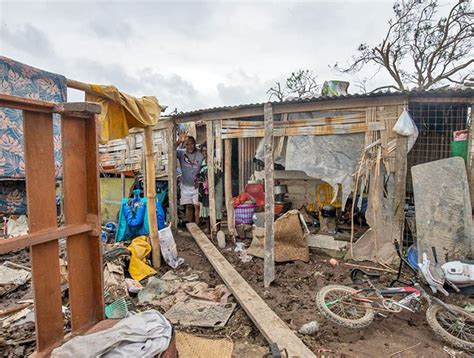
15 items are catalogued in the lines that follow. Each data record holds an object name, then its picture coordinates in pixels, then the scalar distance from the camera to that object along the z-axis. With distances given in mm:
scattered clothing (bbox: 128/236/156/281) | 5282
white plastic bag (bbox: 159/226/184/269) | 5863
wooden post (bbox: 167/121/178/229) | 8266
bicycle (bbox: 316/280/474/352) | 3377
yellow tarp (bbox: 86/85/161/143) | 3648
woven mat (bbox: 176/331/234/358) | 3318
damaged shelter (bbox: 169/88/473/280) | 5461
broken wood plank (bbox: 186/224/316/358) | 3229
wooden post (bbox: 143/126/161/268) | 5516
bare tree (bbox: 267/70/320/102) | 17312
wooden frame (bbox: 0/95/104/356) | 1955
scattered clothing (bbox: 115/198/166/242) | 6727
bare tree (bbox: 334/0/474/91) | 11055
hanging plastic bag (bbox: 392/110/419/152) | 5219
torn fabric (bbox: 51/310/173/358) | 1886
